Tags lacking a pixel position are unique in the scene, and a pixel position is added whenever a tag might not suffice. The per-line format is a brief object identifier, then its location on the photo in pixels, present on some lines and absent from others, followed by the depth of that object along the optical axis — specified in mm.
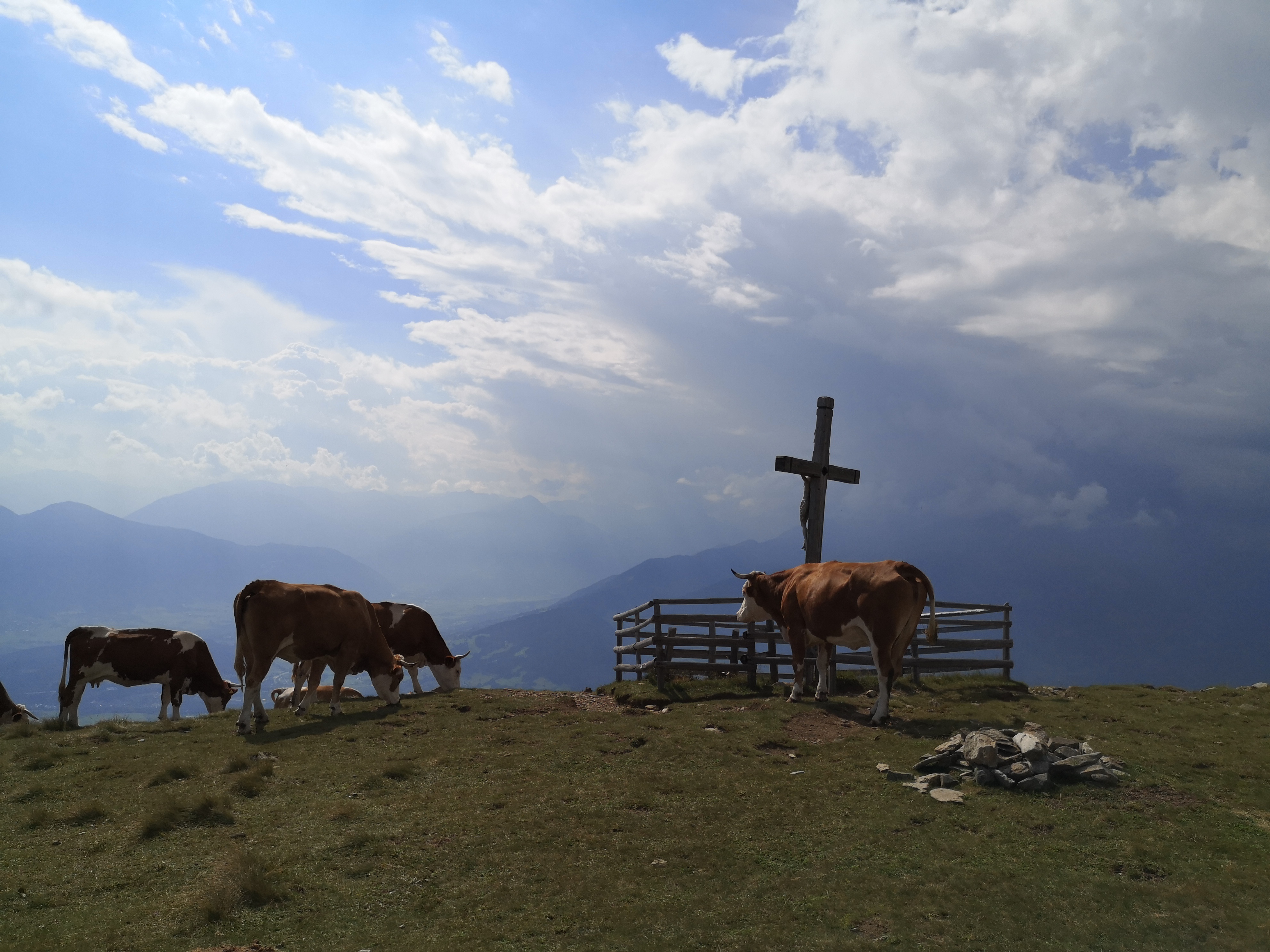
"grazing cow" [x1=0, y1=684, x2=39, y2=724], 16703
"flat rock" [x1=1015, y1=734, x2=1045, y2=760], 8430
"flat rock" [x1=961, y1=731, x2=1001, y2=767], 8383
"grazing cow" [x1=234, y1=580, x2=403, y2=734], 12422
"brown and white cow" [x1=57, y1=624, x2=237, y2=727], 16250
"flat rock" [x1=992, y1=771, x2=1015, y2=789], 8047
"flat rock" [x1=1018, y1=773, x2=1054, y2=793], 7953
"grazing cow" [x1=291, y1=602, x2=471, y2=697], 17859
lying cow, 18875
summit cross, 15289
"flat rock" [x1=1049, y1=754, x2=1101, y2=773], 8258
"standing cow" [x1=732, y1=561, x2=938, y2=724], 12094
